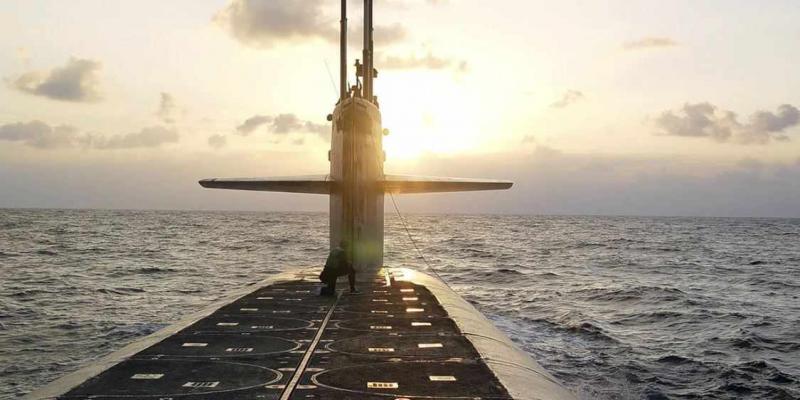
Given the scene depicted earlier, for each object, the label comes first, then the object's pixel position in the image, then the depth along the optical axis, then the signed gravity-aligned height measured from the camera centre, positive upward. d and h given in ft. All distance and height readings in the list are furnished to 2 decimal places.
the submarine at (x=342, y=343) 29.60 -8.71
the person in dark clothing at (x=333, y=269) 60.44 -6.43
